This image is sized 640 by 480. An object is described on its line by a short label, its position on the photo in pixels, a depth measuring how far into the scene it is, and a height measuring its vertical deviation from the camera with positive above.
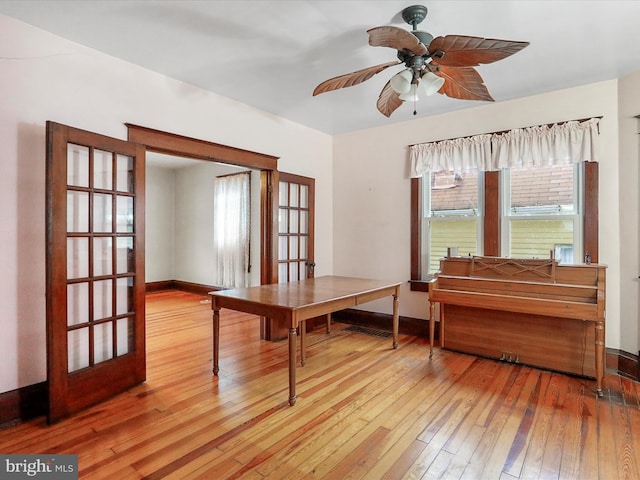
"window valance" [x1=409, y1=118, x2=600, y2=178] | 3.36 +0.98
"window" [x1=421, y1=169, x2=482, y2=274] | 4.12 +0.31
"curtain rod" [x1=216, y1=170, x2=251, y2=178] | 6.55 +1.28
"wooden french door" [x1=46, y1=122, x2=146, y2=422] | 2.35 -0.22
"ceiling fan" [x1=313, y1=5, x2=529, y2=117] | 1.87 +1.10
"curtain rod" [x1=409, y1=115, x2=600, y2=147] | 3.38 +1.19
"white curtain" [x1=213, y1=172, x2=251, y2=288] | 6.52 +0.20
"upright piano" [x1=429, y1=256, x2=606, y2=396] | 2.98 -0.64
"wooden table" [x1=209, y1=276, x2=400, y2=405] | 2.61 -0.50
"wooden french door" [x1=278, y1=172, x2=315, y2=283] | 4.52 +0.17
